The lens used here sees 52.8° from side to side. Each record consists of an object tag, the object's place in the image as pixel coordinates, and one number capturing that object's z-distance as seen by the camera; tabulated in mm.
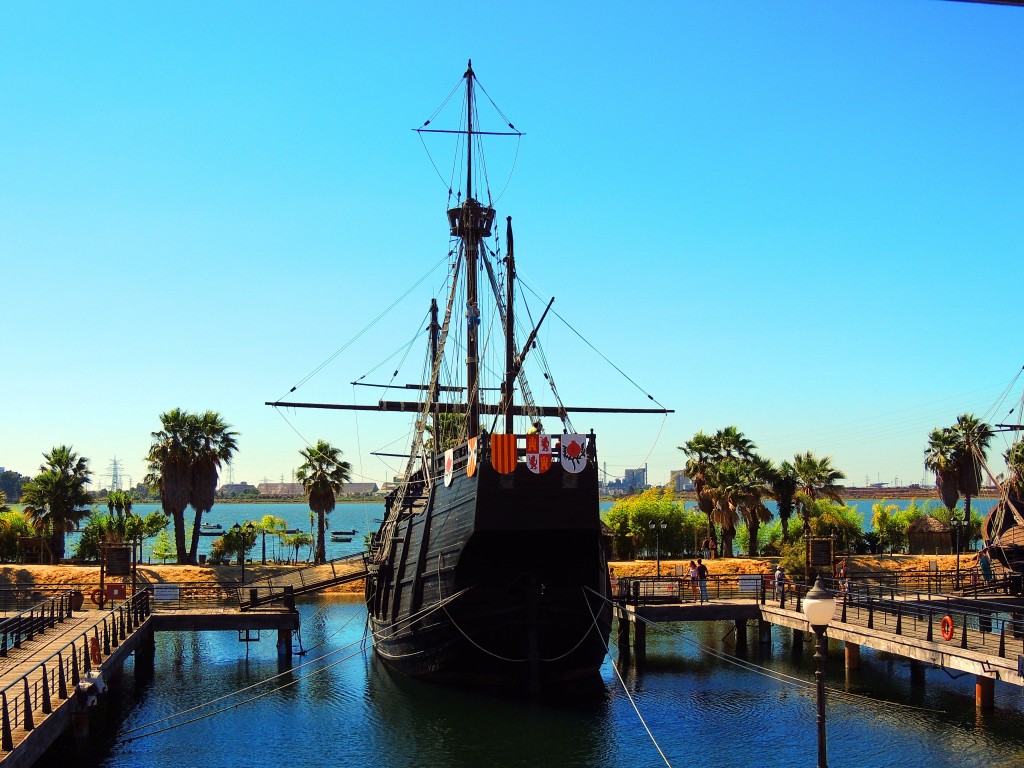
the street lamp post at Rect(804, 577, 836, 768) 12500
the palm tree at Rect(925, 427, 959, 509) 57094
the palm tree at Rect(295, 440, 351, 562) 58750
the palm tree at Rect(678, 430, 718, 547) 56594
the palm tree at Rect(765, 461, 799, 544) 55969
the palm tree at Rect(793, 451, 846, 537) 56750
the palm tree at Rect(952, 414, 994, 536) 56500
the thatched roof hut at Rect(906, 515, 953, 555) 61281
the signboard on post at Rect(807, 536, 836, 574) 39375
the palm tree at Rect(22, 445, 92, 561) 52062
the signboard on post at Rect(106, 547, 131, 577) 36094
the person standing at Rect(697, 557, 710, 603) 34719
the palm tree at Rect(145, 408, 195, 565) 52219
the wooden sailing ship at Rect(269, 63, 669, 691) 26359
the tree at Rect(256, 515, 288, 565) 62156
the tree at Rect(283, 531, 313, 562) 64312
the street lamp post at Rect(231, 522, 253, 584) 55812
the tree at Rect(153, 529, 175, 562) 61156
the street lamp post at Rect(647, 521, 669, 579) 53919
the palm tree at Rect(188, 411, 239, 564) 53156
